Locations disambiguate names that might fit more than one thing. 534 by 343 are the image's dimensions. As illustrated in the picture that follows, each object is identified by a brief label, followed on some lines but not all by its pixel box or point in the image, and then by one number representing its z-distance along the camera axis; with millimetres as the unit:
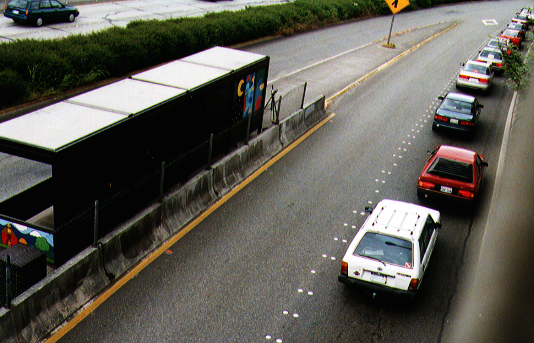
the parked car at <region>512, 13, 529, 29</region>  49338
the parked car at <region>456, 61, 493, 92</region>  27625
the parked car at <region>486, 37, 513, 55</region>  34594
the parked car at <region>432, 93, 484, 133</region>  20469
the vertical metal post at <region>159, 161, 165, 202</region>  11638
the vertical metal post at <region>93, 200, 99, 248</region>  9502
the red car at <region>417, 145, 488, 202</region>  14344
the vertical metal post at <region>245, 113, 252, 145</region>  15891
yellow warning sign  37531
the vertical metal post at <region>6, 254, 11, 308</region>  7625
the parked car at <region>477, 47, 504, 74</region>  31484
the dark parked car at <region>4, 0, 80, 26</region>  31062
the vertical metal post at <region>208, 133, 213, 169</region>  13672
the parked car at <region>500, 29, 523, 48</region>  40234
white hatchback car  10000
